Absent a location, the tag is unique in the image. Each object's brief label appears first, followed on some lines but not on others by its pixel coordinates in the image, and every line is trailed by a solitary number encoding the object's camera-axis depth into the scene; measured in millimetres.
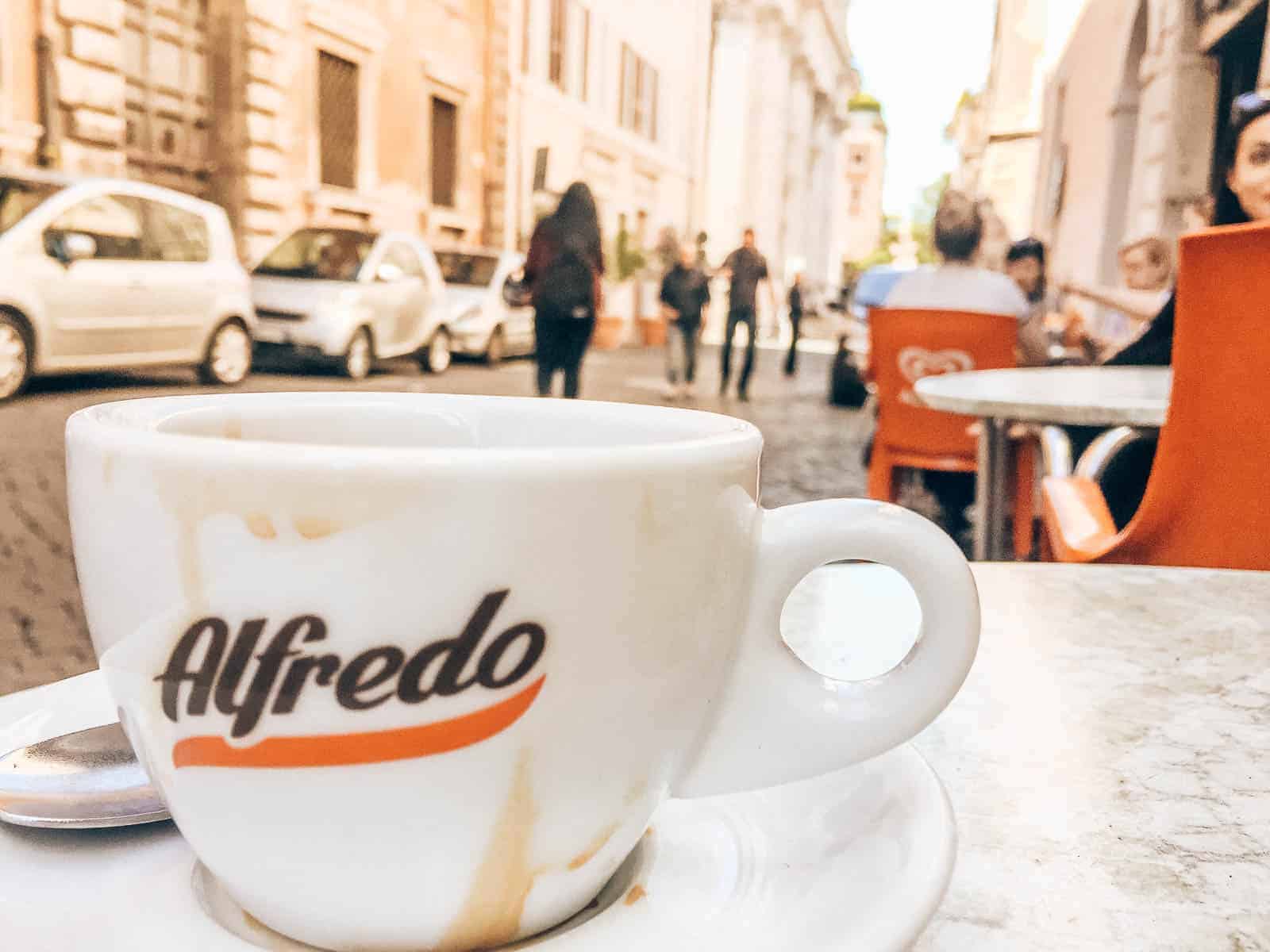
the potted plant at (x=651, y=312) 8109
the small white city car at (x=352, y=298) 3473
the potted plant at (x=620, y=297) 6977
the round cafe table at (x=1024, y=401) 1411
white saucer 250
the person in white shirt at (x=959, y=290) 2994
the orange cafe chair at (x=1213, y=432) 1129
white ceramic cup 242
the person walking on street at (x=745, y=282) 7184
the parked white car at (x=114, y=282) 2377
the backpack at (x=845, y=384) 6926
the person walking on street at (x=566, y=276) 4398
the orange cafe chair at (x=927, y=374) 2629
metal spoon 285
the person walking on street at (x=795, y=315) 9852
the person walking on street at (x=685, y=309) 6867
